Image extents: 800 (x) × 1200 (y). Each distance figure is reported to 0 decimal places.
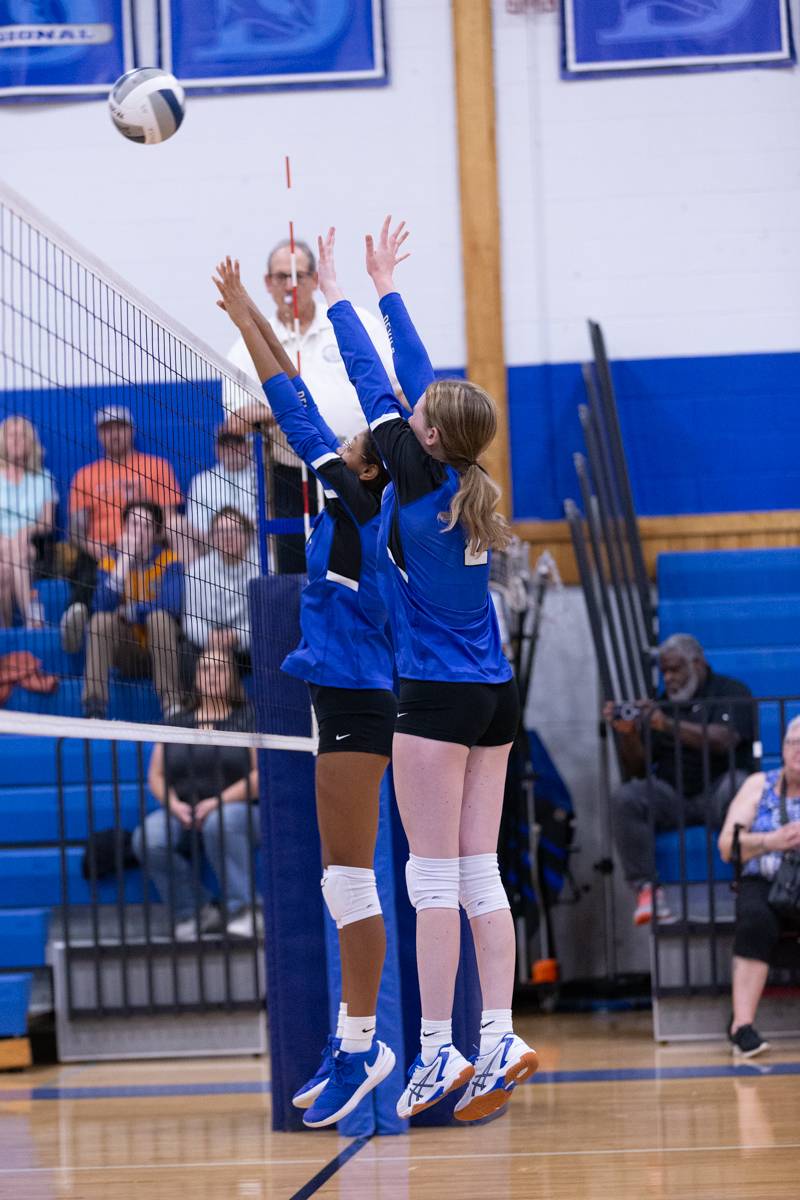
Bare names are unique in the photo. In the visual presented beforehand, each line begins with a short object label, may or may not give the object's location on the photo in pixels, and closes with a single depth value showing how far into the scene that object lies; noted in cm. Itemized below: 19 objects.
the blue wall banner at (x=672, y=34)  1959
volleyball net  859
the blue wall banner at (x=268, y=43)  1992
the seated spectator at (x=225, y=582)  1141
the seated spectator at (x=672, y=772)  1563
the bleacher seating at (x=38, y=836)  1595
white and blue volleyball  1055
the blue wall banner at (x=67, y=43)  2006
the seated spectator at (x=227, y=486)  1073
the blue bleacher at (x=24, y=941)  1593
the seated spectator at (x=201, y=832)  1549
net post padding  1182
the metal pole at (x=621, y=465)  1795
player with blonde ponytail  790
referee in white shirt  1137
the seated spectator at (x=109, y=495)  1088
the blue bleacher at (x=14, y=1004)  1541
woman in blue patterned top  1425
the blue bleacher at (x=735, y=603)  1867
